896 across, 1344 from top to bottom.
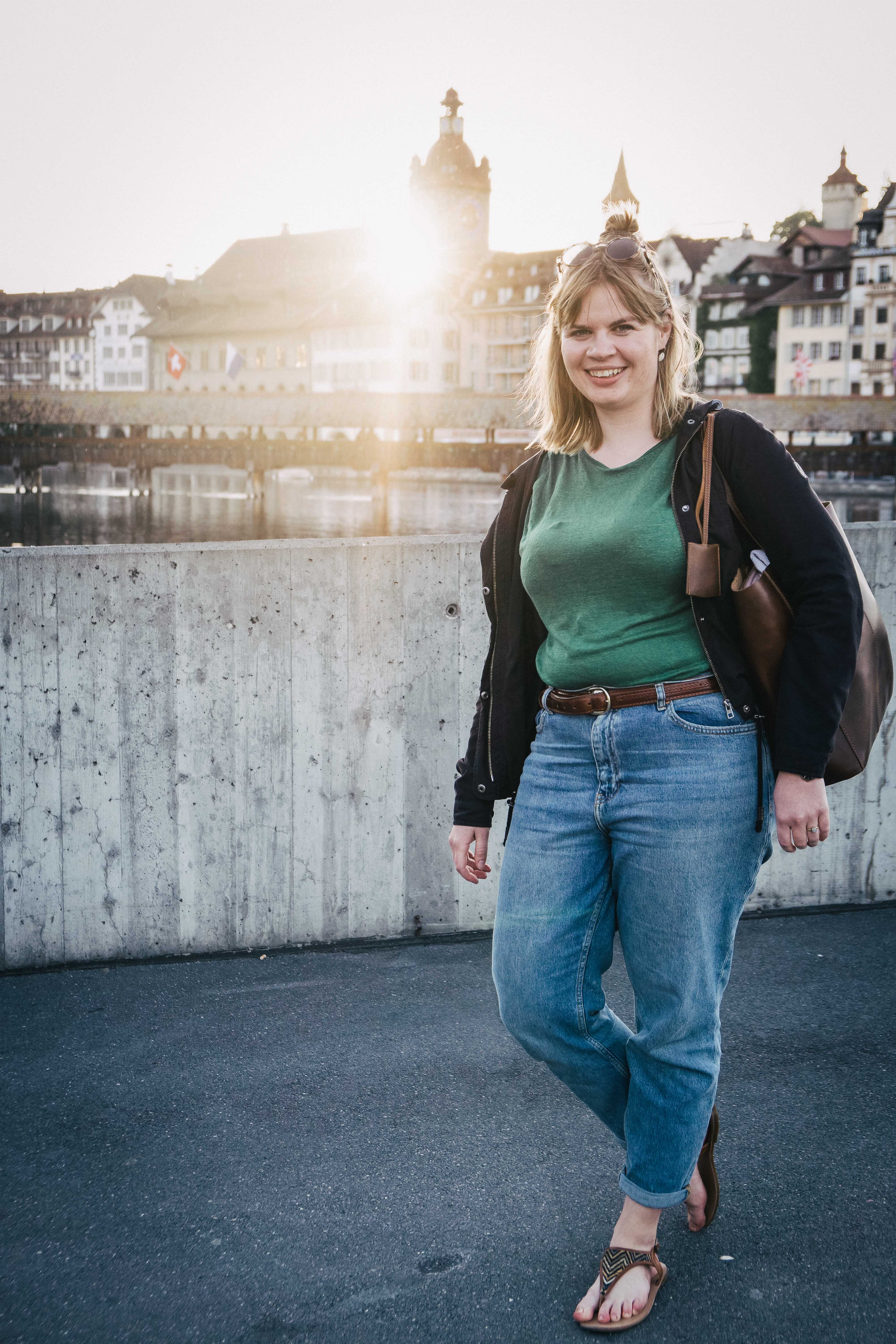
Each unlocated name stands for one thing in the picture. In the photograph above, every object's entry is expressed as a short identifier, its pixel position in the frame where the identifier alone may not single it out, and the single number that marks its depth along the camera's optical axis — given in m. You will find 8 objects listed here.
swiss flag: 106.38
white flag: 109.06
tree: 111.50
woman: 2.11
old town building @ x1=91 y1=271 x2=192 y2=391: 123.25
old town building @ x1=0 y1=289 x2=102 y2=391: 135.25
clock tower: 117.12
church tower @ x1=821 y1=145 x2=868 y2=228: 98.31
